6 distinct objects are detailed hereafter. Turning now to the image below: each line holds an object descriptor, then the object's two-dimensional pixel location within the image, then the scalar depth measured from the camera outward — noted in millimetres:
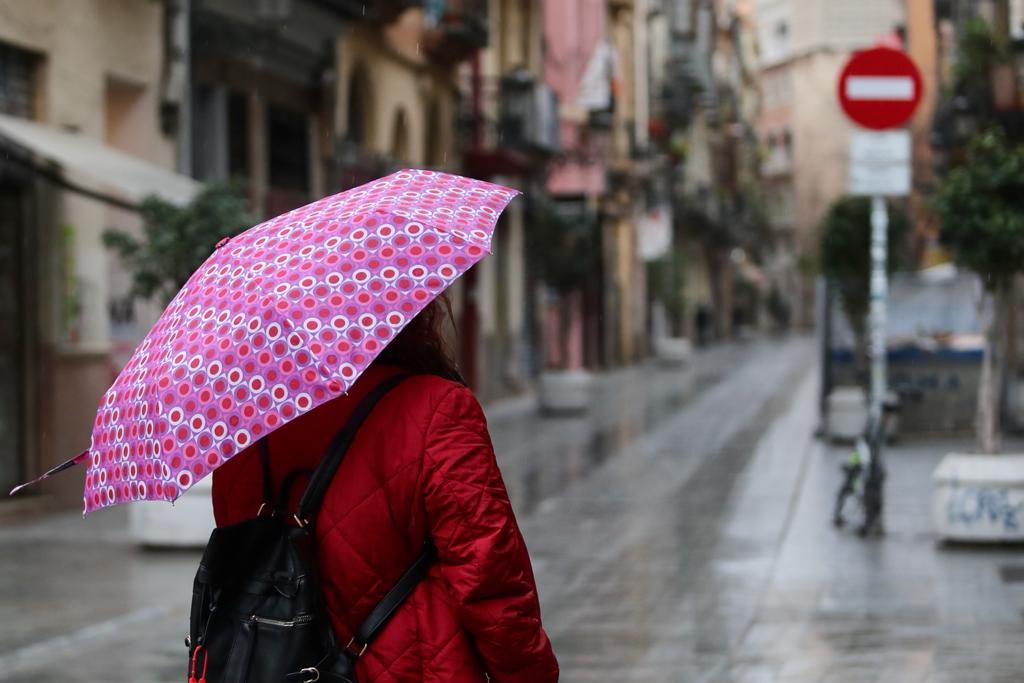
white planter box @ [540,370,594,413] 25922
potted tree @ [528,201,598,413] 25969
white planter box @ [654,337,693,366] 43406
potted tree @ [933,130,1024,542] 11156
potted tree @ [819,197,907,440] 21188
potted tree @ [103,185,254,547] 11859
